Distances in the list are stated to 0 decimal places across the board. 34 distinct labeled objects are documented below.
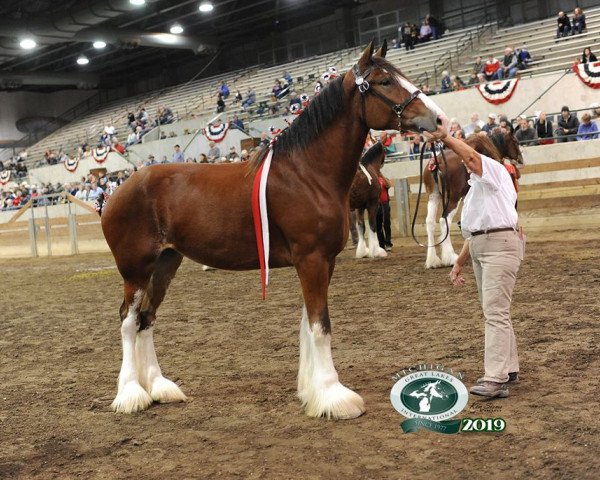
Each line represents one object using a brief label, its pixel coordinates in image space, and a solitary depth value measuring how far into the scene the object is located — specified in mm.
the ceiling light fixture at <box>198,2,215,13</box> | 35281
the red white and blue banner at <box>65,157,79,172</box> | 35156
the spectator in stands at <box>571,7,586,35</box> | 22703
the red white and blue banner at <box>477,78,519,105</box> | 19469
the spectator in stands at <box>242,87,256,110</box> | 32031
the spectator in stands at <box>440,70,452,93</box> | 21578
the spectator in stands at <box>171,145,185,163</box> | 25625
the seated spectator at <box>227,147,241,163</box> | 19884
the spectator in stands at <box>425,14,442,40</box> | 29359
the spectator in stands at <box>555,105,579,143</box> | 14828
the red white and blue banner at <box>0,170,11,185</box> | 40156
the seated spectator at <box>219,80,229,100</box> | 36281
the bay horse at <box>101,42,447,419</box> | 4539
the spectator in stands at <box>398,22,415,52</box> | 29203
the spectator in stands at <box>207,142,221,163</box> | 23391
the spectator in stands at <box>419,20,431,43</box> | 29391
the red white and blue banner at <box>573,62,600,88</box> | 17750
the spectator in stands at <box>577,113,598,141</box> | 14398
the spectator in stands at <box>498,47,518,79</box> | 20752
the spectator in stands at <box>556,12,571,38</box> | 23047
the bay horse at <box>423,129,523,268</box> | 10617
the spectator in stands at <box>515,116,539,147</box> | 15195
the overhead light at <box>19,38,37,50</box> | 35812
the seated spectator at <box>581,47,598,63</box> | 18150
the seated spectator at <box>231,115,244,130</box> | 26911
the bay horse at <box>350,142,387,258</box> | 12641
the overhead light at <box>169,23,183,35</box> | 39656
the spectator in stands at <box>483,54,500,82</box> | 20938
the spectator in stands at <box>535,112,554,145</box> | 15336
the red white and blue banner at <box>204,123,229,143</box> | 26766
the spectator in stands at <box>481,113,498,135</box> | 15297
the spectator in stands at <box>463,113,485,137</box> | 15881
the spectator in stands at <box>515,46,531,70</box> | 21250
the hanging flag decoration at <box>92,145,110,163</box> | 33312
